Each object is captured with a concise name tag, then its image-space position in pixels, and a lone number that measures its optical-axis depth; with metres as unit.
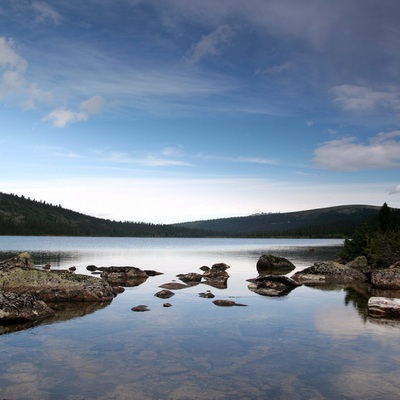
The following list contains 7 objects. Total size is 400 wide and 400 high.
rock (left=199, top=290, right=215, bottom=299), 25.92
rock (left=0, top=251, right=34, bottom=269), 27.50
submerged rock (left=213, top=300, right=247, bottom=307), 22.94
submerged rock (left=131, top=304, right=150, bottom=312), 21.05
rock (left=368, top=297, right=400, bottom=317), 20.47
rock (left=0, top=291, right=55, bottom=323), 17.48
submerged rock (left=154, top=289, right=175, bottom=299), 25.75
